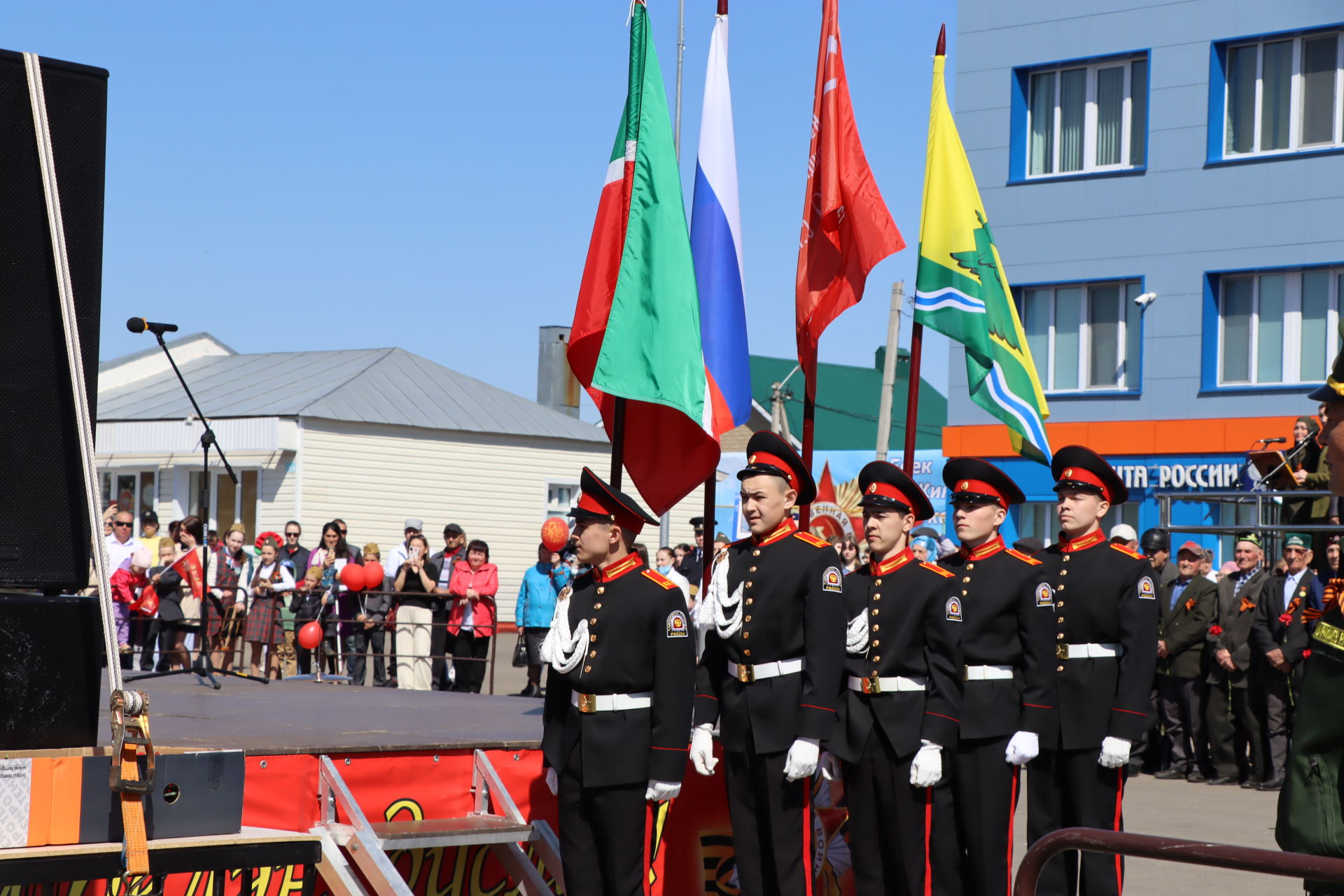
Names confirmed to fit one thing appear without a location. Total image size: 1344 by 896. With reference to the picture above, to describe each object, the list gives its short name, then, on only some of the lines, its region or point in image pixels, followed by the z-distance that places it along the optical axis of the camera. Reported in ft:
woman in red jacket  48.91
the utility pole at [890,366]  93.50
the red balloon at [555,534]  46.45
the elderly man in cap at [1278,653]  41.52
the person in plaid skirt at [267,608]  51.03
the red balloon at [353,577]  51.01
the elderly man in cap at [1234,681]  43.09
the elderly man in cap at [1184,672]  44.78
